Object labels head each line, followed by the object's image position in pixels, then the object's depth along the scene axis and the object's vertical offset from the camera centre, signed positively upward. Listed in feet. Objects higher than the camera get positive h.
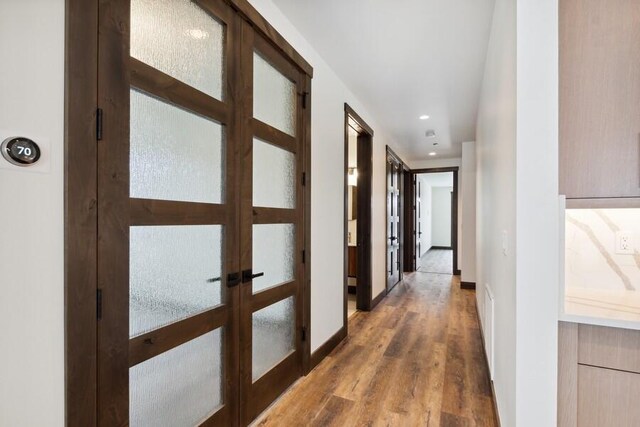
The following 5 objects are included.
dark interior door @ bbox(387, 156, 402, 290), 17.63 -0.43
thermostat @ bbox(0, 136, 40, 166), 2.99 +0.59
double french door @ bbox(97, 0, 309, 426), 3.88 -0.01
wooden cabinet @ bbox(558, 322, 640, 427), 4.14 -2.09
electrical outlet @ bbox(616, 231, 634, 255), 4.88 -0.40
